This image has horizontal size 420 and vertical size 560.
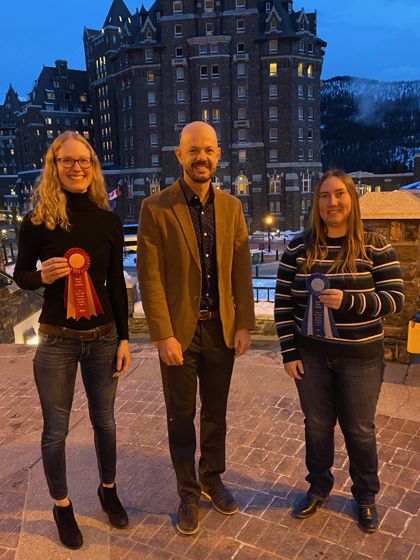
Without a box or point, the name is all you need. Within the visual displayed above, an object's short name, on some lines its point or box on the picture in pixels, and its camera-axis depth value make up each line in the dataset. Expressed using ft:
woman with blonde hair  9.11
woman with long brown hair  9.36
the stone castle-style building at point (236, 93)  169.17
